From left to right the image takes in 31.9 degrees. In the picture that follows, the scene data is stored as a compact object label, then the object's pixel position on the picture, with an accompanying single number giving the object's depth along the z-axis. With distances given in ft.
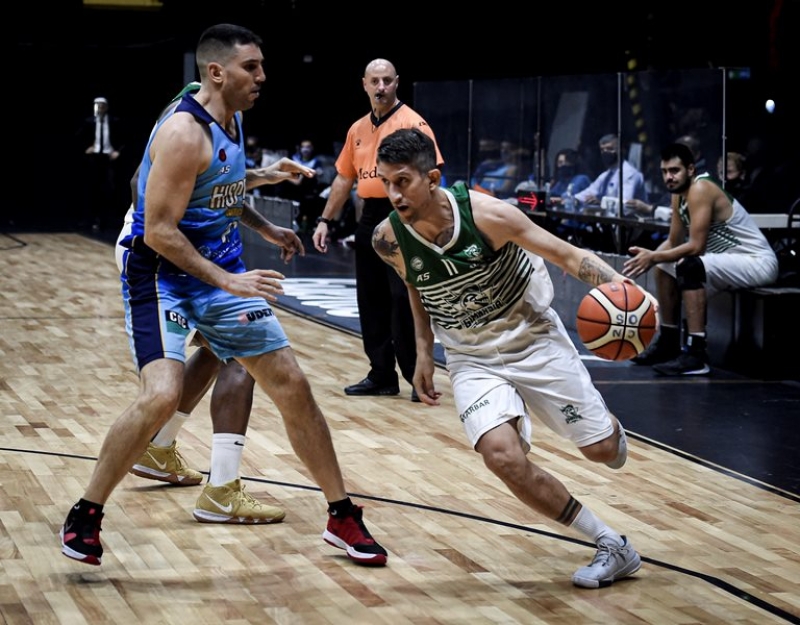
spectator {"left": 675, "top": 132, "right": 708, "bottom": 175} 30.58
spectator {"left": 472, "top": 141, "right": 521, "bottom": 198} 39.06
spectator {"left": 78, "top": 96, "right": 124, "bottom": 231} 61.98
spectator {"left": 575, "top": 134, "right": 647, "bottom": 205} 33.55
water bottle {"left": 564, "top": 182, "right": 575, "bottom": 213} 36.32
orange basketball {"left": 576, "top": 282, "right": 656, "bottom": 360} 13.97
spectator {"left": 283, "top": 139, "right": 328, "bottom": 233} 58.03
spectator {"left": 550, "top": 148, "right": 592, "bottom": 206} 36.06
